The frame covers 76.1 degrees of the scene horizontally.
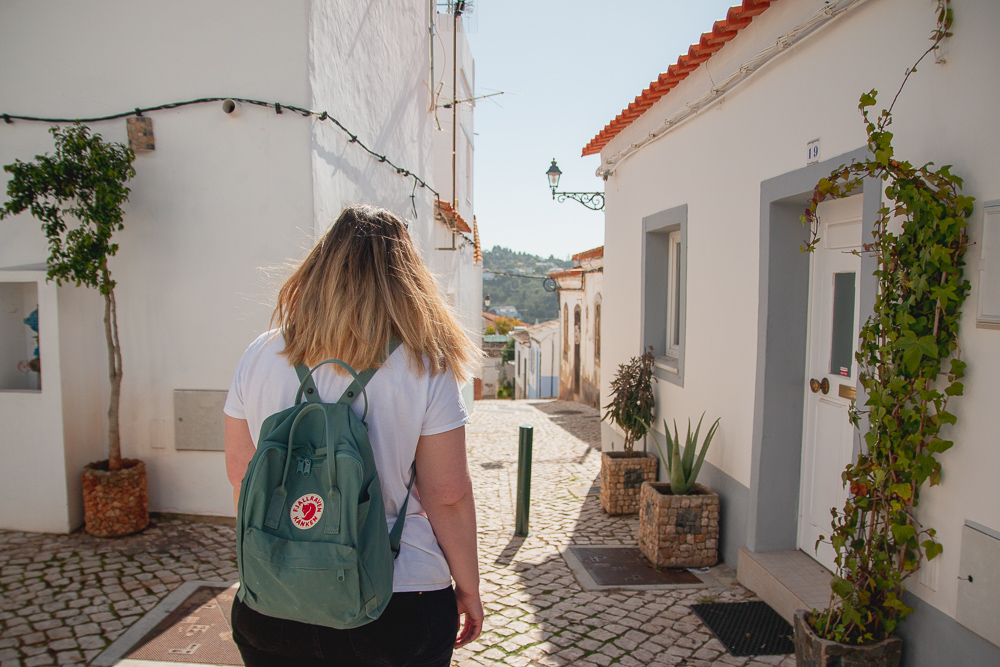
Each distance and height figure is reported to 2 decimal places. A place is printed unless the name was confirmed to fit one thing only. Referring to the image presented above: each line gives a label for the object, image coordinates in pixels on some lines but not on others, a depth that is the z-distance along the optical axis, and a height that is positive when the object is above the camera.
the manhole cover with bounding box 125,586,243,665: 3.23 -1.81
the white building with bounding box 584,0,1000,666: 2.43 +0.30
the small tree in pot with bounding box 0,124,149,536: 4.29 +0.50
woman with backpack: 1.48 -0.26
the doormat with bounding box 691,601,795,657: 3.32 -1.80
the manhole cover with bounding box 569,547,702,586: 4.24 -1.86
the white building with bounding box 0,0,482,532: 4.79 +0.57
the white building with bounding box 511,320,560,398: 25.19 -2.43
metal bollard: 5.14 -1.46
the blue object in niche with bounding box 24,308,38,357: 5.12 -0.19
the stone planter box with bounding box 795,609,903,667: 2.67 -1.48
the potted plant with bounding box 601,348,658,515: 5.63 -1.26
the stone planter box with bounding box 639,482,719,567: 4.38 -1.57
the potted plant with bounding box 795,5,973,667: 2.48 -0.38
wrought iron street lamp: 11.52 +2.26
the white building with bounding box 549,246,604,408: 15.41 -0.69
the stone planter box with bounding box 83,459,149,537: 4.60 -1.48
